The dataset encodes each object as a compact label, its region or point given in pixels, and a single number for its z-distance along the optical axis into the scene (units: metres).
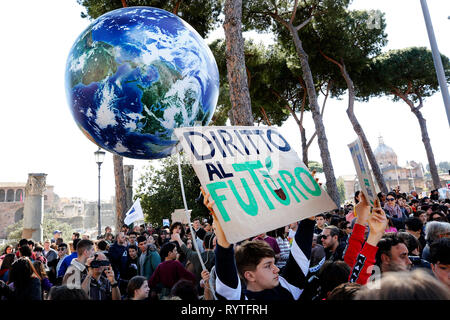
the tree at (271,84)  18.23
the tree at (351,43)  16.91
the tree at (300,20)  13.69
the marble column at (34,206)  13.62
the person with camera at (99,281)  3.52
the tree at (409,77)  20.06
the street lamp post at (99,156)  11.61
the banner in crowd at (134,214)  9.19
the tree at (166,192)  21.42
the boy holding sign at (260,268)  1.90
